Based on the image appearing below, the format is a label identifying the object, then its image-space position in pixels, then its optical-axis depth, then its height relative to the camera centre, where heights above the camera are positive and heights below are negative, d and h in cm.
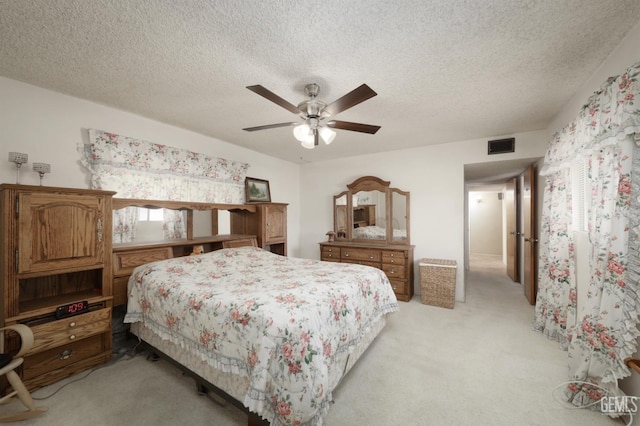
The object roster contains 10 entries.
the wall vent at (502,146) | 345 +96
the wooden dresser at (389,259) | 378 -75
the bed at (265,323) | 137 -77
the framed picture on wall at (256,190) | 404 +42
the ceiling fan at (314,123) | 188 +79
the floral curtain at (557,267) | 231 -55
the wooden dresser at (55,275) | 179 -46
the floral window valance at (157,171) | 250 +55
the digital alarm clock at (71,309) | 195 -77
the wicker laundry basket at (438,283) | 348 -103
